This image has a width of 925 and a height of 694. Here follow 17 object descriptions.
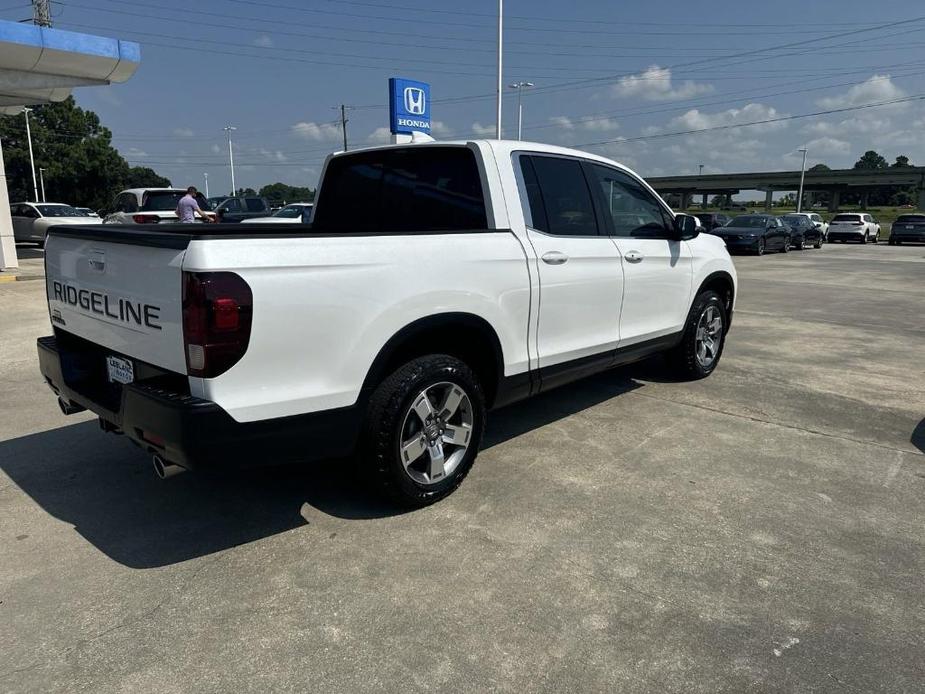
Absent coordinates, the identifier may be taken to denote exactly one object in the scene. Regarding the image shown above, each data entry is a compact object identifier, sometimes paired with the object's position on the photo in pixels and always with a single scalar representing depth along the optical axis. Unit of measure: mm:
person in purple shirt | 15148
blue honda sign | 16688
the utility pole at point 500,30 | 26000
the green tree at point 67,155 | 59625
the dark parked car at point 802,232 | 27906
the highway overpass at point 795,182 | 82438
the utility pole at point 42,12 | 14953
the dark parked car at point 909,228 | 32875
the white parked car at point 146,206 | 15991
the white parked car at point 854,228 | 34969
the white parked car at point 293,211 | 20955
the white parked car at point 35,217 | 20777
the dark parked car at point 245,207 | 22109
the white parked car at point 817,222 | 30591
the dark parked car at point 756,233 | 24469
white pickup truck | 2582
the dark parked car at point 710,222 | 23559
